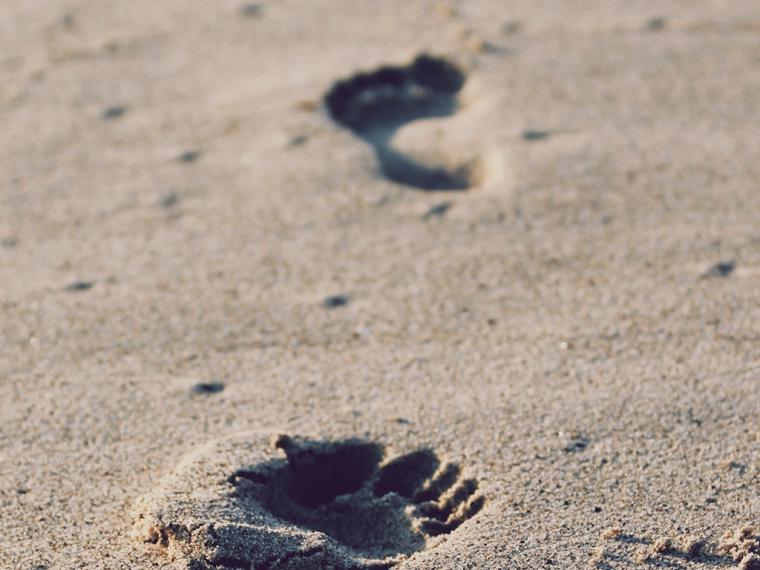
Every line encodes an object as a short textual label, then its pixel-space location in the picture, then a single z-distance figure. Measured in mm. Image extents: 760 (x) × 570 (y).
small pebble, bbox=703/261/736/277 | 3996
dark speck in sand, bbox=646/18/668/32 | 5608
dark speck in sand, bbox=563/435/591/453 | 3288
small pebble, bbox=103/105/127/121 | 5157
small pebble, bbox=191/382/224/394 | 3597
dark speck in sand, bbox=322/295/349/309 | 3962
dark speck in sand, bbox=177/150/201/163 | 4807
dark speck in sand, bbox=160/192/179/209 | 4532
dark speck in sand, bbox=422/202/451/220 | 4372
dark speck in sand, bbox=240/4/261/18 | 5939
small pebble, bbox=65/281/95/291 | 4111
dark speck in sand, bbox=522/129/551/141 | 4785
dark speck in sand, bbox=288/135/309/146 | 4830
